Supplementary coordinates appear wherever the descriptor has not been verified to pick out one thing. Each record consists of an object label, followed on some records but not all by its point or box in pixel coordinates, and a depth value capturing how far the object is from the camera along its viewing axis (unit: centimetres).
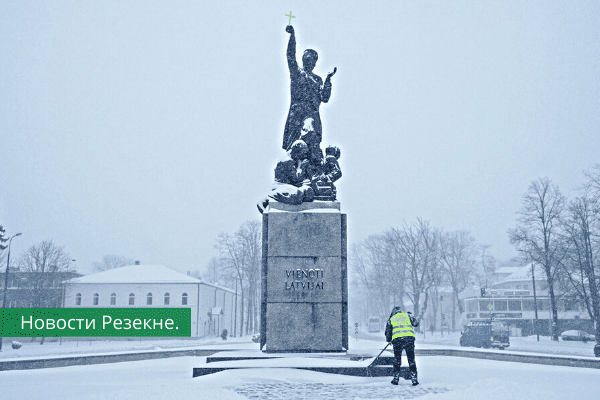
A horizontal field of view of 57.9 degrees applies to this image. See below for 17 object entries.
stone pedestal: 1079
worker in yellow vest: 907
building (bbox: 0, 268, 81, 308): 4703
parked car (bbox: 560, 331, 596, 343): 4164
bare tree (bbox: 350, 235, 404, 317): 5006
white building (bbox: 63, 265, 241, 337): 5409
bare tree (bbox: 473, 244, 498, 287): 8186
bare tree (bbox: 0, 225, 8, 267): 3717
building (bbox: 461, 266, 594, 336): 5144
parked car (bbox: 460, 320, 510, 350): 3144
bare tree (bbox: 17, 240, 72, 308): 4706
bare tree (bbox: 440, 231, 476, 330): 6519
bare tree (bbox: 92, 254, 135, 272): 11169
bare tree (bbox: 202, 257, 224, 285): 10400
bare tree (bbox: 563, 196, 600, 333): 3328
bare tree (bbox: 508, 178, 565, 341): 3887
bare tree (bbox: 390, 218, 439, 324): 4184
